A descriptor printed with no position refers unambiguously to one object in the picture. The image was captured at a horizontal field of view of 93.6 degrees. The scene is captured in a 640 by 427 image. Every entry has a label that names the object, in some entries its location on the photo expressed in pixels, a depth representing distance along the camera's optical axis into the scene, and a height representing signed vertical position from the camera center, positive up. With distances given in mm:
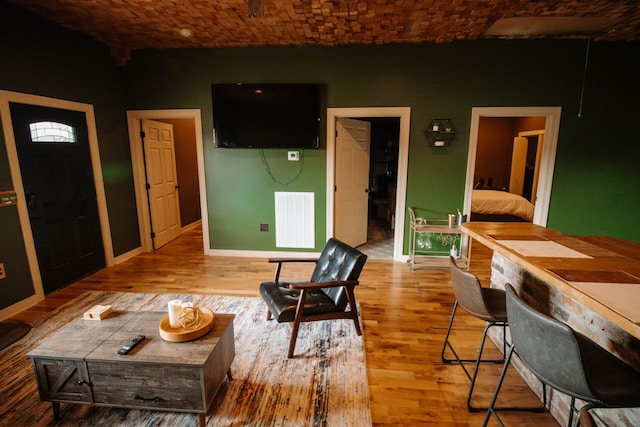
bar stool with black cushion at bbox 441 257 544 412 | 1704 -838
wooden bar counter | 1224 -530
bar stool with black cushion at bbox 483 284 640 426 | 1095 -802
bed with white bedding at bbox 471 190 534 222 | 5746 -846
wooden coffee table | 1596 -1120
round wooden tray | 1713 -963
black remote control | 1632 -1001
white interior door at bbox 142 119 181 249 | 4727 -278
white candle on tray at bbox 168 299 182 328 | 1792 -882
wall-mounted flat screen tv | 4008 +651
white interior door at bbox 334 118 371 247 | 4430 -258
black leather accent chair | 2232 -1050
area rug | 1733 -1447
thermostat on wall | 4234 +120
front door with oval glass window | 3096 -295
